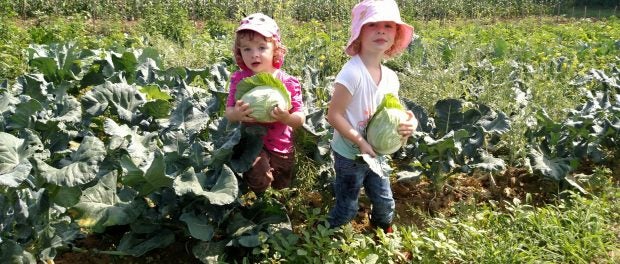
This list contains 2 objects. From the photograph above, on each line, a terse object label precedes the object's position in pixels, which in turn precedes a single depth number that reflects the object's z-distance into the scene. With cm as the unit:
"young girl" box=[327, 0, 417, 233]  280
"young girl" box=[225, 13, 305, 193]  296
